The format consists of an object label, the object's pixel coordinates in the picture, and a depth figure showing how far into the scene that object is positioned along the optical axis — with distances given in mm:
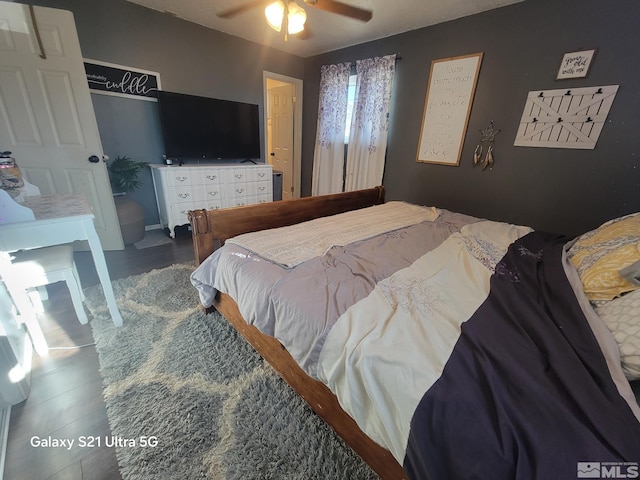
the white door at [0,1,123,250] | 2029
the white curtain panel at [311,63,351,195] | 3615
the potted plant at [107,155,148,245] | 2811
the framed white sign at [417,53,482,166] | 2668
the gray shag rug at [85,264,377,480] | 1026
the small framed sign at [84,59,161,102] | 2658
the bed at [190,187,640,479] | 585
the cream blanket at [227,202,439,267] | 1343
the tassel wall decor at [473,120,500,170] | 2609
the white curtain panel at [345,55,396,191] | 3191
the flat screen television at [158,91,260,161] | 3057
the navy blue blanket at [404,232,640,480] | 540
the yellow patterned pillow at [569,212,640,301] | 958
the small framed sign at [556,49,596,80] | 2062
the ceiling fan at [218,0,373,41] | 1765
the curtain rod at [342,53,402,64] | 3070
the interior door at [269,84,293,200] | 4391
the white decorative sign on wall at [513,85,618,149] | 2068
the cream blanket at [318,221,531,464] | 710
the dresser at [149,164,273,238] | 3025
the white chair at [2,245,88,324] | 1358
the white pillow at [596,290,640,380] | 706
